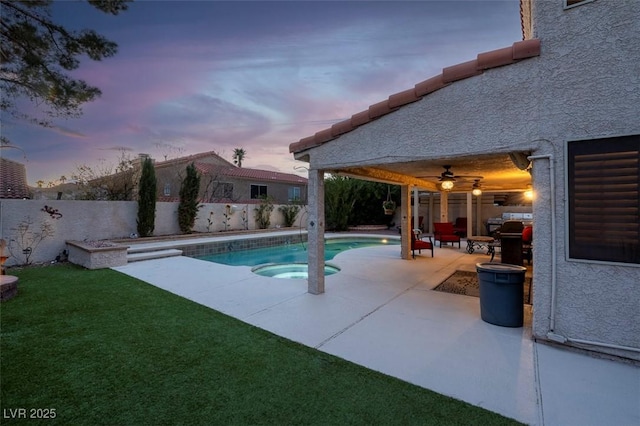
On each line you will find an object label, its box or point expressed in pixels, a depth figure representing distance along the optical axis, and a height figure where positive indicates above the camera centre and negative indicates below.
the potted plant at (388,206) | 14.27 +0.32
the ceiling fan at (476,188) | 12.59 +1.08
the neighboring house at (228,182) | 23.80 +3.08
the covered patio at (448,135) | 4.41 +1.48
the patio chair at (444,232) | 14.21 -0.97
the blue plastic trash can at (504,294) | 5.10 -1.48
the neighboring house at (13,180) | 10.62 +1.39
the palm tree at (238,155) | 55.41 +11.37
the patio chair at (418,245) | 12.27 -1.37
